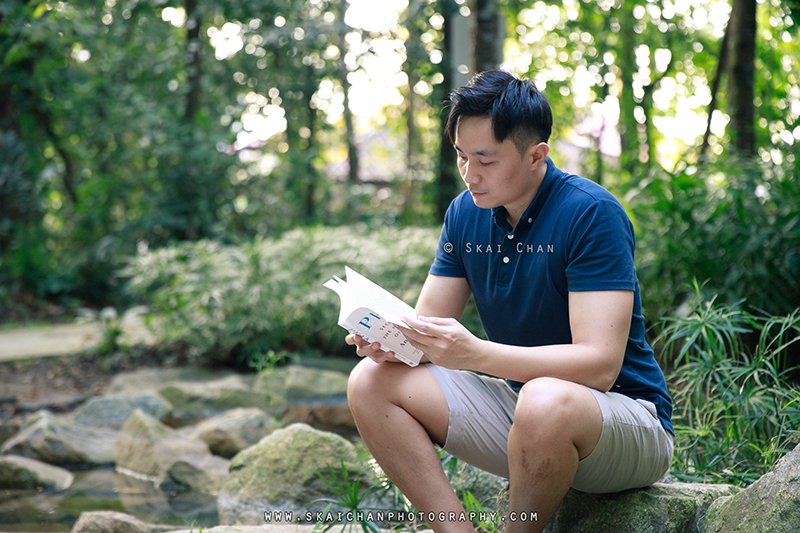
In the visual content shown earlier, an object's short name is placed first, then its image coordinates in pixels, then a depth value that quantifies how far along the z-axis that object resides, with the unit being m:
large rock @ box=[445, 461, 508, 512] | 2.53
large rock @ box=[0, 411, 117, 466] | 3.75
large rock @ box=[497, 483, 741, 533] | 1.76
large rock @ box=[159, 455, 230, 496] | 3.39
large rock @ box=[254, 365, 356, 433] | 4.26
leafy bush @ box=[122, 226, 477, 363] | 5.17
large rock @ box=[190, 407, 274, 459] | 3.84
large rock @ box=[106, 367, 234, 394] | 5.02
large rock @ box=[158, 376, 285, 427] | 4.47
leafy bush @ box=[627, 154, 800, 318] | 3.54
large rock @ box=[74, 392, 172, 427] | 4.35
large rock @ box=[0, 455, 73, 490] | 3.37
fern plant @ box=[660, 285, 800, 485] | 2.24
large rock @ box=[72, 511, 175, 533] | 2.54
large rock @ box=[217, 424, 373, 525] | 2.74
